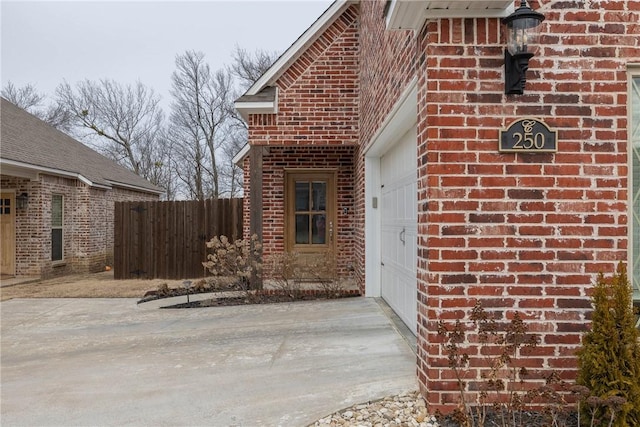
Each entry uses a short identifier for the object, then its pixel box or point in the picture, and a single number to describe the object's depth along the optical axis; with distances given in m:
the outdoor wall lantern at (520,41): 2.83
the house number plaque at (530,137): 3.06
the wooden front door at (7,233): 11.72
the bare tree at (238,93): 26.78
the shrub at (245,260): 7.59
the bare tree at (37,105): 28.41
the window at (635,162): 3.14
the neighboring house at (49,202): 11.64
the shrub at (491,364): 2.81
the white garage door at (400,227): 4.86
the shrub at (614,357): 2.59
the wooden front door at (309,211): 9.41
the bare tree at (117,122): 28.59
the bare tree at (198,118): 27.22
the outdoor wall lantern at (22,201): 11.60
